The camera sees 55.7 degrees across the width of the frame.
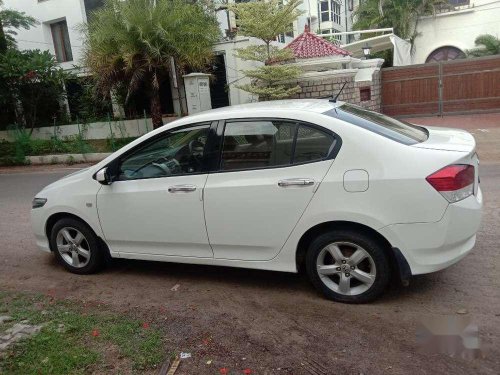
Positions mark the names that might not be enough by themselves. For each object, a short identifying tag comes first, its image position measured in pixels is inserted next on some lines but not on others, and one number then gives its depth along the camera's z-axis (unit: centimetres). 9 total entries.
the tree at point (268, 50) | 1437
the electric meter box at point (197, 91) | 1545
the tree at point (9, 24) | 1833
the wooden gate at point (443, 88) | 2006
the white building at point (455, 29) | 2941
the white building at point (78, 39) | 1816
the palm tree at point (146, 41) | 1440
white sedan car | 351
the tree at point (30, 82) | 1705
